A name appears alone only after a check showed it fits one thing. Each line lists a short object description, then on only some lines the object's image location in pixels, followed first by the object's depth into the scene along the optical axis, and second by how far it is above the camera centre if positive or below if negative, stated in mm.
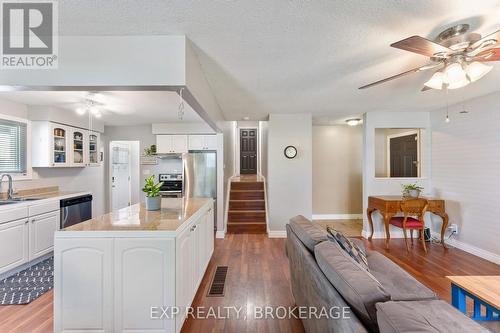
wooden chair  3713 -802
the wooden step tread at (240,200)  5387 -785
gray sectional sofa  909 -659
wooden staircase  4867 -950
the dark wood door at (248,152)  9641 +600
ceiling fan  1630 +849
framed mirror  4586 +283
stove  5176 -399
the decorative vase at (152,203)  2535 -399
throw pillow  1825 -670
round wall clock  4582 +302
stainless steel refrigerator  4816 -157
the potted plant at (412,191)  3988 -435
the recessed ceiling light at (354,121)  4930 +965
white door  5590 -272
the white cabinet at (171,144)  5098 +504
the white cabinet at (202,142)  4953 +529
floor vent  2547 -1381
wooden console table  3855 -720
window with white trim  3400 +304
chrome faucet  3286 -339
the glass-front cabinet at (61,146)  3824 +388
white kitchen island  1768 -859
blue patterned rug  2432 -1379
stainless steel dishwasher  3713 -737
